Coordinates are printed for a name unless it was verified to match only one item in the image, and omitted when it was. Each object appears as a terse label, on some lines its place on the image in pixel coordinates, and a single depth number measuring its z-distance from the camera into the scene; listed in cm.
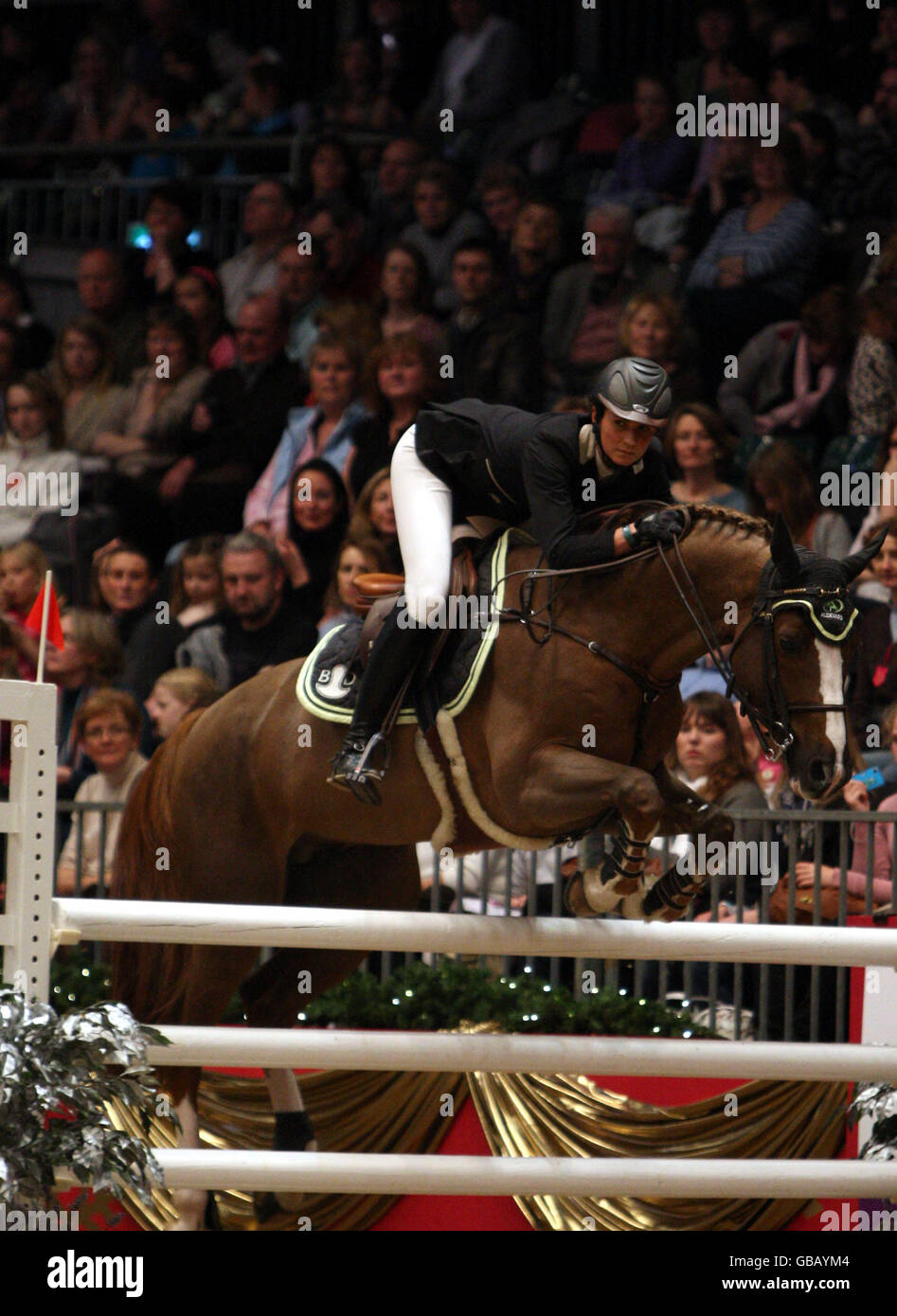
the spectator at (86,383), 2105
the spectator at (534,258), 1878
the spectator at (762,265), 1764
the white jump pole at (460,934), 859
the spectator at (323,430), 1837
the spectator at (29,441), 2016
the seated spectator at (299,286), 2050
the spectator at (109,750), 1480
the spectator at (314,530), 1745
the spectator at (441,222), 1995
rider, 1000
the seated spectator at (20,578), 1755
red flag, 891
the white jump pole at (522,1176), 875
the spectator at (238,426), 1962
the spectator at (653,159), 1955
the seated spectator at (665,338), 1667
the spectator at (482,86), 2158
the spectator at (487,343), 1777
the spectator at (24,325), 2253
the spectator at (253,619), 1681
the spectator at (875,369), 1587
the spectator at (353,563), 1579
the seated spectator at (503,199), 1964
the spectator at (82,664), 1714
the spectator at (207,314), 2103
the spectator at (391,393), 1759
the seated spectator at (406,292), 1914
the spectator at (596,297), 1800
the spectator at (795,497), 1502
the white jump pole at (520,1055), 887
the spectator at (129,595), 1795
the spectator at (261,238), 2130
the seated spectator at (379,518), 1627
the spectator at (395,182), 2109
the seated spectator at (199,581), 1780
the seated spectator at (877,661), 1398
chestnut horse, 953
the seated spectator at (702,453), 1564
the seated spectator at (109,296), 2192
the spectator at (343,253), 2052
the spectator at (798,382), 1656
